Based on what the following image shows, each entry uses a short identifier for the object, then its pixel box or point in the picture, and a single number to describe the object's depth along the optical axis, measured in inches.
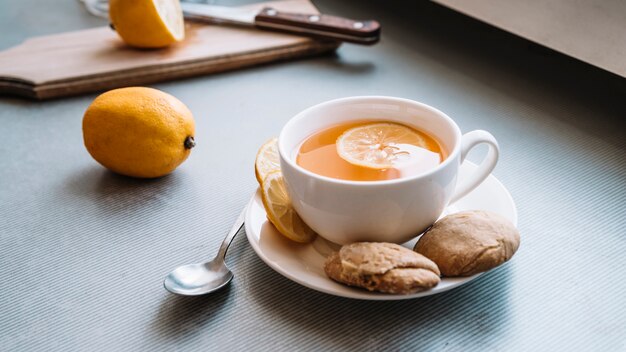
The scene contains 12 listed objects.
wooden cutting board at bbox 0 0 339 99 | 45.3
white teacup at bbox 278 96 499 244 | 23.1
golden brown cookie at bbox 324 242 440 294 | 21.6
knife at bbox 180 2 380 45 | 48.2
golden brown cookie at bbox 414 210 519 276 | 22.7
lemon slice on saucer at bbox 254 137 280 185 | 28.1
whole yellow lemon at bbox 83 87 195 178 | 32.5
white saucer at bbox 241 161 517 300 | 22.6
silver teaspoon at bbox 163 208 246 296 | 25.4
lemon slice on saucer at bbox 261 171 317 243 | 26.0
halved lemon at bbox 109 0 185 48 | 46.0
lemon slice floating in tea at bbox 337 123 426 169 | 25.8
